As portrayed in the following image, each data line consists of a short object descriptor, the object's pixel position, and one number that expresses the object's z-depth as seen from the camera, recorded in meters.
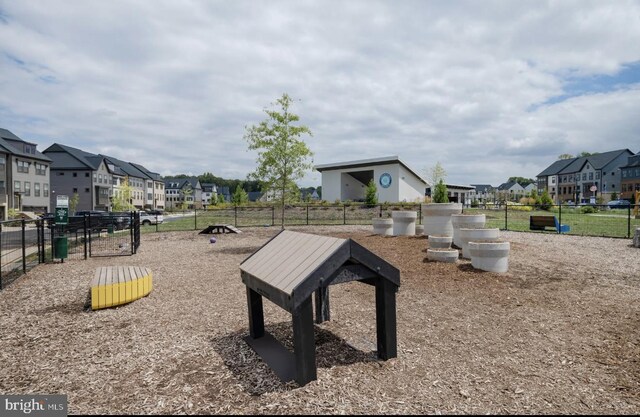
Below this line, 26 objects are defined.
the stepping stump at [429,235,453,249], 10.84
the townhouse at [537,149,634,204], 82.81
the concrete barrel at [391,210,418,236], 15.29
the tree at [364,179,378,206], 42.20
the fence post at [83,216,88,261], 11.56
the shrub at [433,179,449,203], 39.53
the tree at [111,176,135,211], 52.66
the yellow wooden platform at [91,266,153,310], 6.42
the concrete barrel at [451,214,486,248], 11.09
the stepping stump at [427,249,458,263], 9.87
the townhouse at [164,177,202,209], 117.81
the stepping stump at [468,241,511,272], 8.80
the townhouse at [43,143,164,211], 64.44
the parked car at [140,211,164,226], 35.46
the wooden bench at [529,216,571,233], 19.34
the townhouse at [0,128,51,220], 44.38
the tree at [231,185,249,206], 65.69
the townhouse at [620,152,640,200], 73.81
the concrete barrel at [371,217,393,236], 16.47
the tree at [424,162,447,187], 56.66
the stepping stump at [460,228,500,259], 10.05
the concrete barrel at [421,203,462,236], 13.19
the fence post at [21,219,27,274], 8.87
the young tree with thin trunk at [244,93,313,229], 14.28
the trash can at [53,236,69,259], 11.32
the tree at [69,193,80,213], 57.98
